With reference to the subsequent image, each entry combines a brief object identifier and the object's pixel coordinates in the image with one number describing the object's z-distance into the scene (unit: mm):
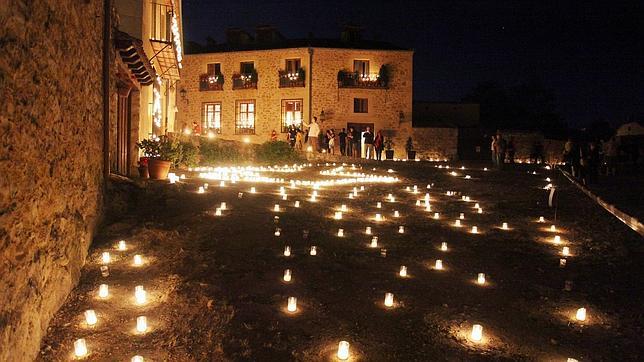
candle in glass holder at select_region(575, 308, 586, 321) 4723
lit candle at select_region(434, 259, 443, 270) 6094
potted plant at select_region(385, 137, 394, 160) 26859
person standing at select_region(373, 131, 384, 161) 23609
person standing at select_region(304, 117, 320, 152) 23125
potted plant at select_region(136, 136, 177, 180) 9414
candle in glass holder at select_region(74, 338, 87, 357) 3871
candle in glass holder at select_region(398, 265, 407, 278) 5758
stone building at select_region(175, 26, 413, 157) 30266
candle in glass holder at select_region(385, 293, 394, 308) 4949
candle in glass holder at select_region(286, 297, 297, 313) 4723
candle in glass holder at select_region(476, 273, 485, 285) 5656
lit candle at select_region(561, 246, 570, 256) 6785
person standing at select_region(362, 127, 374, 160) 24250
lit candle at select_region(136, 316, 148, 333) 4312
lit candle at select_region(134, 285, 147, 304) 4840
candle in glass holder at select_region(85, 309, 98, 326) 4387
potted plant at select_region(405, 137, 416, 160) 28516
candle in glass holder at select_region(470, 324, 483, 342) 4293
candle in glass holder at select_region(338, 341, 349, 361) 3869
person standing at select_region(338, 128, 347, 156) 24312
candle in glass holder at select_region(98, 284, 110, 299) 4902
